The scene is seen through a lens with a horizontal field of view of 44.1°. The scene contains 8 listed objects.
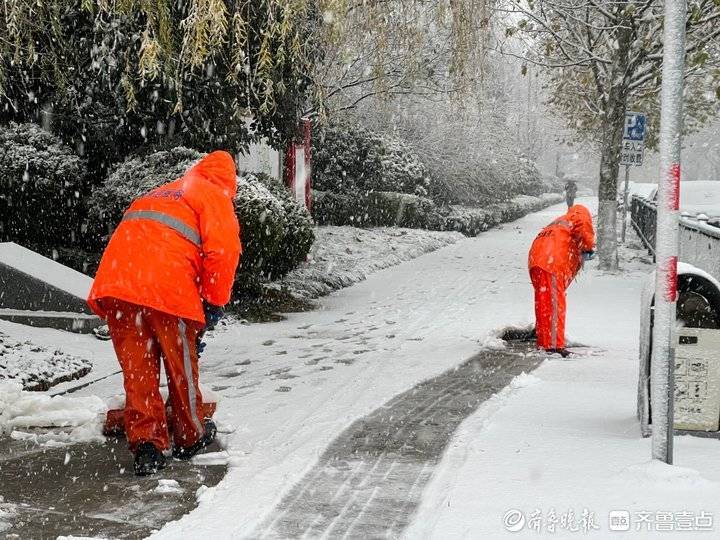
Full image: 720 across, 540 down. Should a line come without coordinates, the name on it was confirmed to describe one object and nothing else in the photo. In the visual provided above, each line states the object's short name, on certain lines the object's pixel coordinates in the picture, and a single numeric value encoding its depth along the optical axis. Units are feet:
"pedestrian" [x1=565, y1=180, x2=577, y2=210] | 116.98
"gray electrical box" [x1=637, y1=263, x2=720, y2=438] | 16.28
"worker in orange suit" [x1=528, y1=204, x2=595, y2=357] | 27.45
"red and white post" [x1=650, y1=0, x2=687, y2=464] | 13.51
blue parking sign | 55.26
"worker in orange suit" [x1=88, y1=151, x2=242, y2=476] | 15.19
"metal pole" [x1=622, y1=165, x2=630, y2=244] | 76.26
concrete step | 28.09
